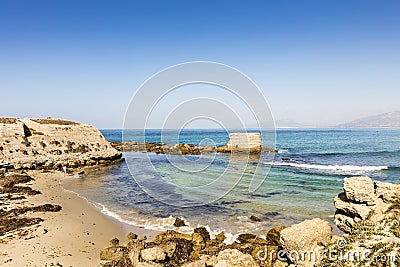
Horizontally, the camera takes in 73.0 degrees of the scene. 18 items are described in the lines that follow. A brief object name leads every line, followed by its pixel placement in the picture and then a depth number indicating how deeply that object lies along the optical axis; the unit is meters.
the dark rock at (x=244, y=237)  12.06
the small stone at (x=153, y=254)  9.06
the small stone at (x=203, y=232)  12.41
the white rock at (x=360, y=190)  9.47
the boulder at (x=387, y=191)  9.35
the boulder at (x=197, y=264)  8.73
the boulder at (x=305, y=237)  8.14
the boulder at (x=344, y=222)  9.87
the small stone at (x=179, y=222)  14.75
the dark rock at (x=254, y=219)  15.37
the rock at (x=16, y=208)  12.92
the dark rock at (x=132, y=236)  12.74
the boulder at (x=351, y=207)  9.33
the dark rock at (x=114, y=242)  11.83
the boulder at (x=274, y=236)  11.20
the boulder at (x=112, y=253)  10.28
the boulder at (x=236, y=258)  7.80
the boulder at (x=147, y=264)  8.66
